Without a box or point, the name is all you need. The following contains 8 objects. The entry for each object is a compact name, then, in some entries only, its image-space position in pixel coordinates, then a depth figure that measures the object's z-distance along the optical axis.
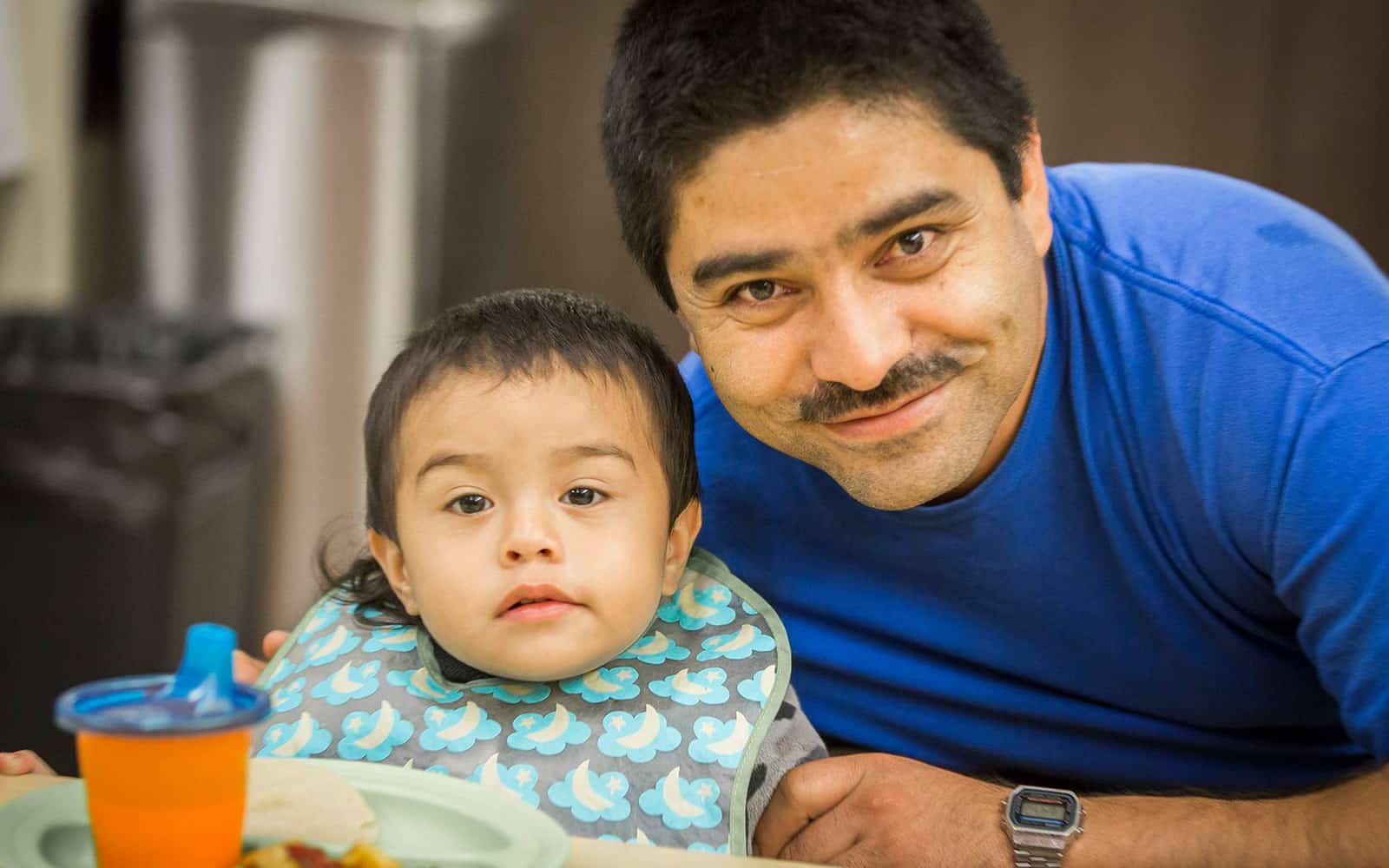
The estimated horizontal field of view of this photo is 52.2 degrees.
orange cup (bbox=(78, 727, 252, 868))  0.76
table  0.87
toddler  1.18
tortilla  0.88
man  1.19
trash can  2.59
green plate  0.83
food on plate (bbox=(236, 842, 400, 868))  0.80
